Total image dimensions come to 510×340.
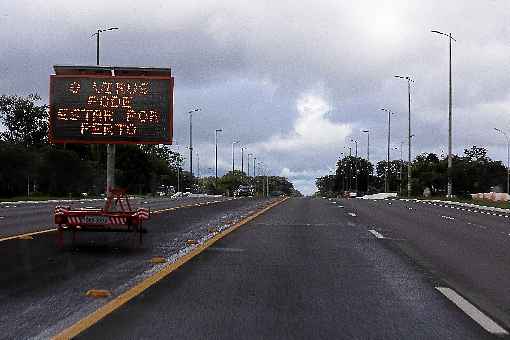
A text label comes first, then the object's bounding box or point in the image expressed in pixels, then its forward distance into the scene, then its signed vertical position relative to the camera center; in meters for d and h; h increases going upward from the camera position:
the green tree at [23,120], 96.31 +7.91
